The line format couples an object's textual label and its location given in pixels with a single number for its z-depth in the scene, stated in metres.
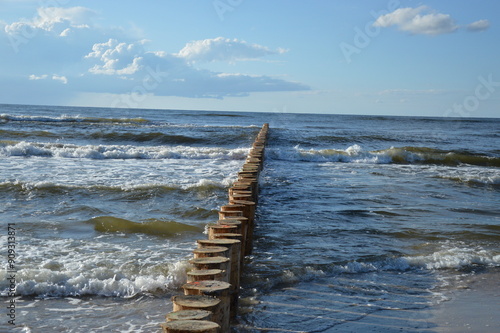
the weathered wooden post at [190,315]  2.97
